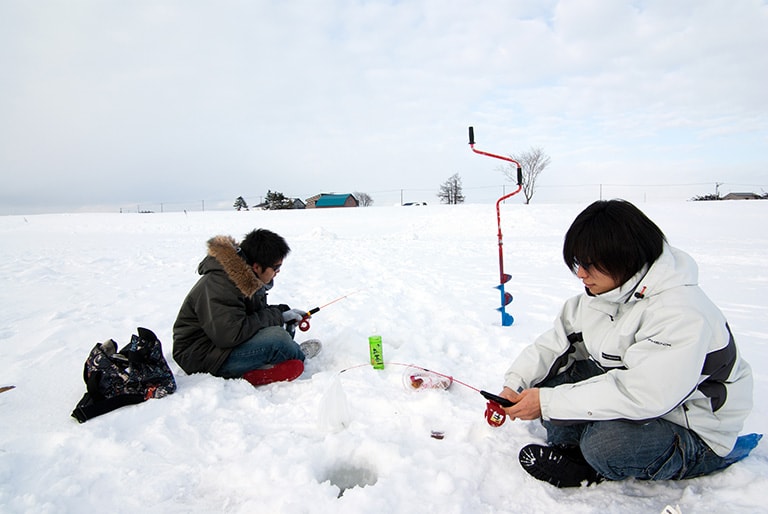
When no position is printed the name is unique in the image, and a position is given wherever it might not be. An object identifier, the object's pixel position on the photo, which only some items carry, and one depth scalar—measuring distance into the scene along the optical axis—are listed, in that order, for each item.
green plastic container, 3.26
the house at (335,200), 54.21
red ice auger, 4.38
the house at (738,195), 46.98
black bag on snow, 2.57
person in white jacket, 1.62
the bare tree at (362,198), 58.47
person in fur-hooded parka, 2.98
